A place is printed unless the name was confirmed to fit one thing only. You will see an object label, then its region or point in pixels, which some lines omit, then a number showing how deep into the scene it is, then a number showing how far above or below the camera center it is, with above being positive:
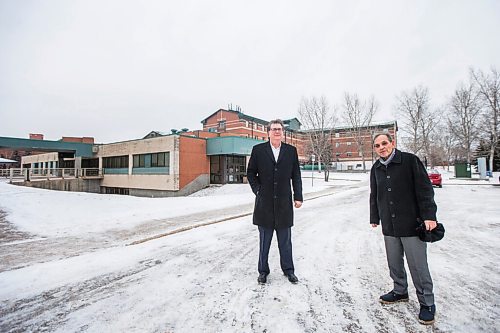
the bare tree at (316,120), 37.31 +7.19
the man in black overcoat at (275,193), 3.39 -0.32
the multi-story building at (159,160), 23.97 +0.98
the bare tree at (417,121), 39.62 +7.47
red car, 19.32 -0.75
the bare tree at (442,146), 43.16 +5.03
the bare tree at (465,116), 34.69 +7.43
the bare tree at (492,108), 30.70 +7.42
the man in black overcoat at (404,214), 2.54 -0.47
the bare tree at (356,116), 42.94 +8.91
